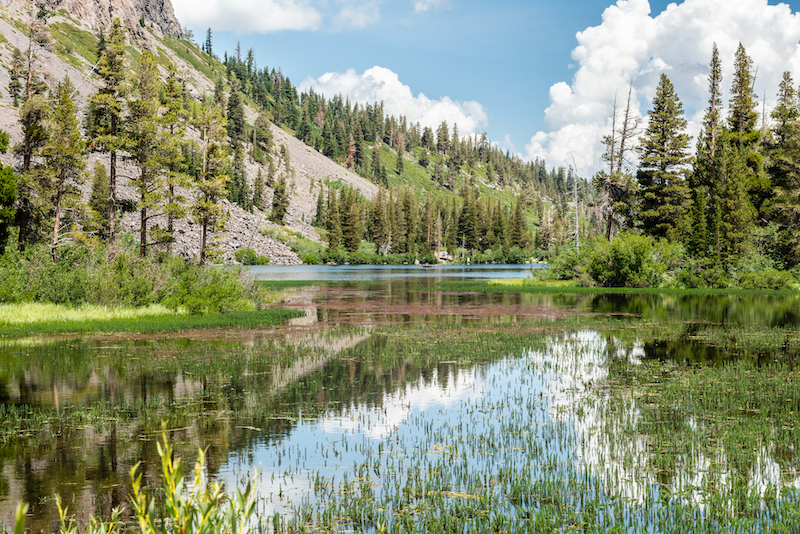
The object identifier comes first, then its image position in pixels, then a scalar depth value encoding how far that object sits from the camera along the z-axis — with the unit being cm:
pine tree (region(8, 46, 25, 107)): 10264
